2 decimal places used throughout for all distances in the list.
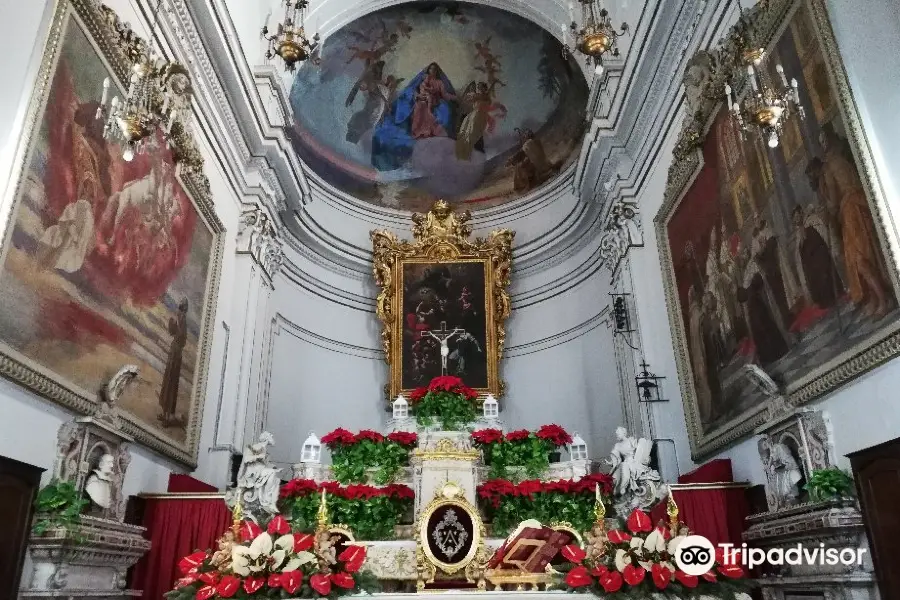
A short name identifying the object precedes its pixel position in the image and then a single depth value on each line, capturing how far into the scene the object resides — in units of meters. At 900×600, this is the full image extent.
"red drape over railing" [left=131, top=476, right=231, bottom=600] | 6.85
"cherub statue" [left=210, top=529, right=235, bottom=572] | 3.56
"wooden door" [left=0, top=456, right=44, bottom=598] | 4.73
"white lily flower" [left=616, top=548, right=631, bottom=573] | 3.54
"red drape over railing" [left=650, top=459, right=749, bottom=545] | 6.81
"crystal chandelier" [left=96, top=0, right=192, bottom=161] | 5.04
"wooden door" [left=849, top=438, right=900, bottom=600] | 4.56
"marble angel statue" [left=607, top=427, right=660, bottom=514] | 7.12
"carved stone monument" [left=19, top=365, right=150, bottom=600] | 5.09
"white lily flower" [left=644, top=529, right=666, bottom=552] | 3.56
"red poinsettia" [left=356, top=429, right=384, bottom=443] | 7.91
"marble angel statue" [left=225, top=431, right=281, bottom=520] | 7.08
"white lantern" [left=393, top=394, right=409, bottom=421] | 10.67
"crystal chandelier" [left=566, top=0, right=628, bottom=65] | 6.11
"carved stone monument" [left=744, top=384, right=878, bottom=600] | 4.86
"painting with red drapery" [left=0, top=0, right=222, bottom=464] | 5.29
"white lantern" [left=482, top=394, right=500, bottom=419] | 10.95
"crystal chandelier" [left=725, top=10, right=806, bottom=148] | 4.86
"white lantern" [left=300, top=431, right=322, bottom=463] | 8.50
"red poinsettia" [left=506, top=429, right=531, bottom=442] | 7.99
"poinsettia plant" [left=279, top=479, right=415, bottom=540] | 6.96
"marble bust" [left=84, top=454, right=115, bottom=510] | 5.80
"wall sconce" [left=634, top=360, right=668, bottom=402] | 9.49
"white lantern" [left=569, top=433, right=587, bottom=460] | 8.44
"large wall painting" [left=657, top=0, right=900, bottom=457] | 5.11
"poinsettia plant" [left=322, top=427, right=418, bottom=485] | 7.80
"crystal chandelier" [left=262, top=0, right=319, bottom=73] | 7.18
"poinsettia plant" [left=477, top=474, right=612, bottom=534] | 7.12
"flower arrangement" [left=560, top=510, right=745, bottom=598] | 3.44
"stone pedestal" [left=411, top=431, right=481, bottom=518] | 7.02
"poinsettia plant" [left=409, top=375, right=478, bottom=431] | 8.82
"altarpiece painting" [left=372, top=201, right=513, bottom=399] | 13.07
